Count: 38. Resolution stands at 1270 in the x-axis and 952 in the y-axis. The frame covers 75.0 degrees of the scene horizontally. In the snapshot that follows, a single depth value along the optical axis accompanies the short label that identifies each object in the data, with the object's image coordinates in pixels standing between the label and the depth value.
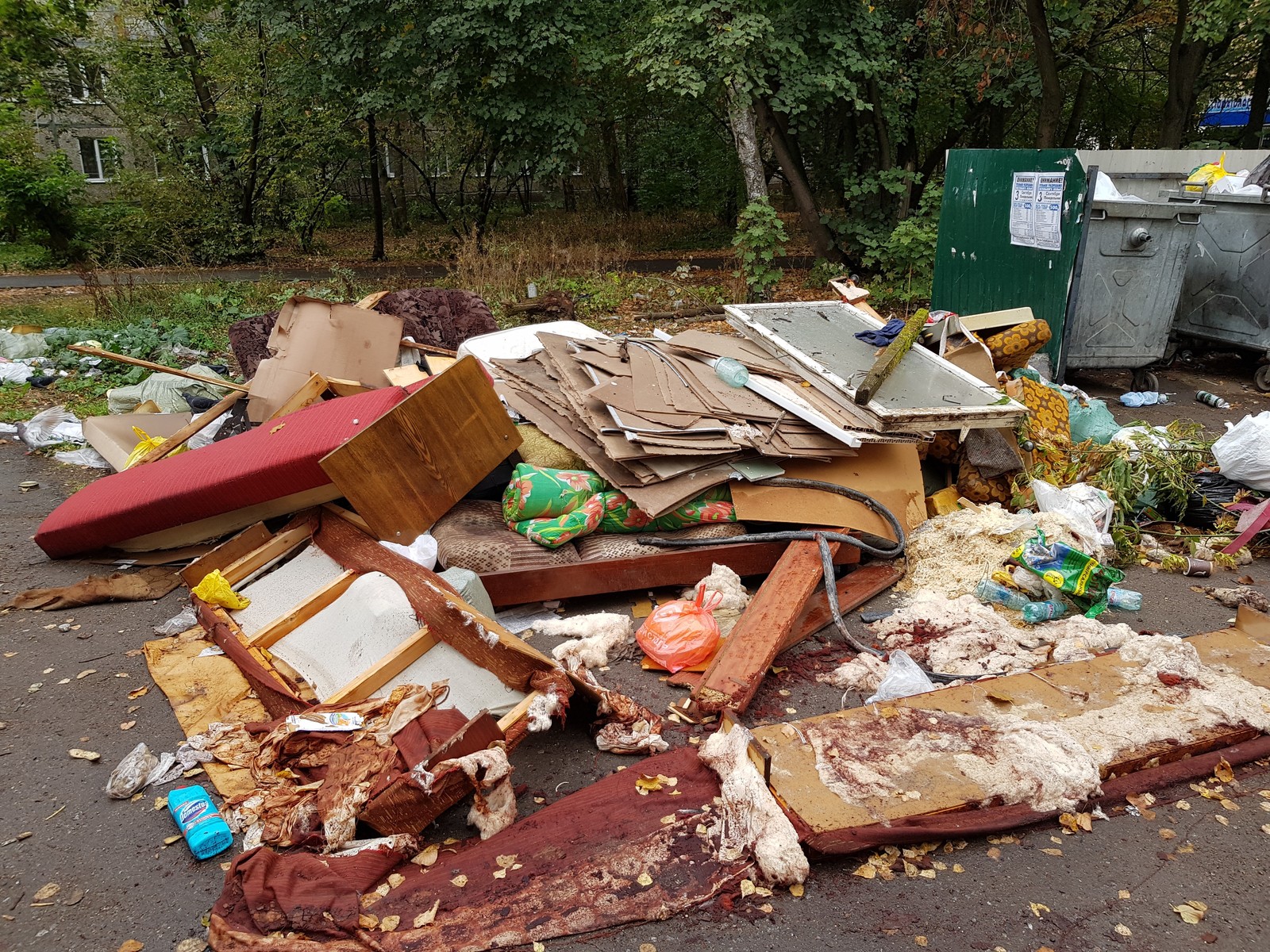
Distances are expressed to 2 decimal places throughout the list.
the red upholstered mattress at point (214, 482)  4.29
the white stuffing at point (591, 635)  3.88
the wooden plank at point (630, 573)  4.25
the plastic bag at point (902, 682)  3.50
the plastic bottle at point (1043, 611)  4.07
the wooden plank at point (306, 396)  5.43
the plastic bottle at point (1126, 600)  4.23
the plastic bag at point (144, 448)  5.64
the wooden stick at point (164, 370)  6.41
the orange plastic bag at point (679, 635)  3.82
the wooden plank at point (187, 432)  5.50
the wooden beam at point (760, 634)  3.41
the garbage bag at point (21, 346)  8.68
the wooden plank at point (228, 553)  4.33
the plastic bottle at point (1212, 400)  7.26
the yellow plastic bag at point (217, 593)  4.06
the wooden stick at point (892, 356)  4.88
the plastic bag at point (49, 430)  6.82
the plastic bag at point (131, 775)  3.03
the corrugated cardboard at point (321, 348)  6.06
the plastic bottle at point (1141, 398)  7.30
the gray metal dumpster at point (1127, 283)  7.08
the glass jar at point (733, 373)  5.12
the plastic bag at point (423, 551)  4.27
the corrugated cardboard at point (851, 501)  4.56
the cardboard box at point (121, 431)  6.09
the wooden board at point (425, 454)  4.14
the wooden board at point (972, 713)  2.72
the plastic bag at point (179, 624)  4.20
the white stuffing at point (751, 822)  2.59
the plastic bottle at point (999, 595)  4.19
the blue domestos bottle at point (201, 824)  2.75
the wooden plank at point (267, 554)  4.31
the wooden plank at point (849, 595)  4.02
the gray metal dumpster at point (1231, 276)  7.62
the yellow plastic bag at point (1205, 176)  8.30
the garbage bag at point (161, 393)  6.95
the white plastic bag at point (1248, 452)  4.98
